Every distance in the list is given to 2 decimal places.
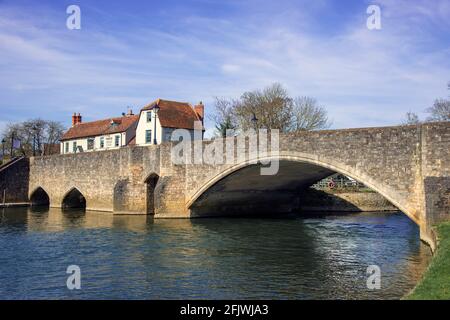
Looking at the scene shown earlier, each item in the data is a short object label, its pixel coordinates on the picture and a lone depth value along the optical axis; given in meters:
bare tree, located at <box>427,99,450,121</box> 43.12
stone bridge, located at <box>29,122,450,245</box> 18.25
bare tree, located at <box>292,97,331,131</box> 47.22
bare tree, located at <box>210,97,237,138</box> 50.09
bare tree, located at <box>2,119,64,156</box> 68.19
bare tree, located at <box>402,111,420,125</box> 50.56
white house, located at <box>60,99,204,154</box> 45.69
